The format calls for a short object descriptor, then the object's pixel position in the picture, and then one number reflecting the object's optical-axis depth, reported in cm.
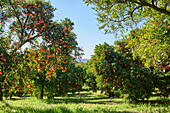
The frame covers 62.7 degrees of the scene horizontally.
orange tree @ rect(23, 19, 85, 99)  811
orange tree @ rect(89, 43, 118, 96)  1548
